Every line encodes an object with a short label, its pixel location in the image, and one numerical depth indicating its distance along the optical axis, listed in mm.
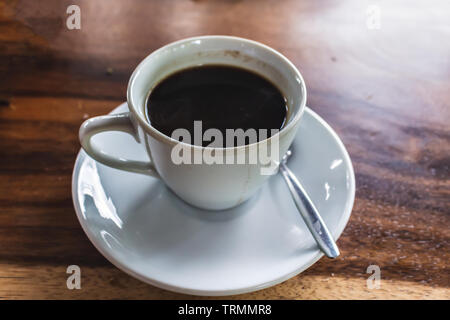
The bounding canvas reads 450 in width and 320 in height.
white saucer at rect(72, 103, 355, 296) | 239
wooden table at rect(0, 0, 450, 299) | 262
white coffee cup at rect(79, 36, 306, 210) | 246
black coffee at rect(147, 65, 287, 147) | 274
